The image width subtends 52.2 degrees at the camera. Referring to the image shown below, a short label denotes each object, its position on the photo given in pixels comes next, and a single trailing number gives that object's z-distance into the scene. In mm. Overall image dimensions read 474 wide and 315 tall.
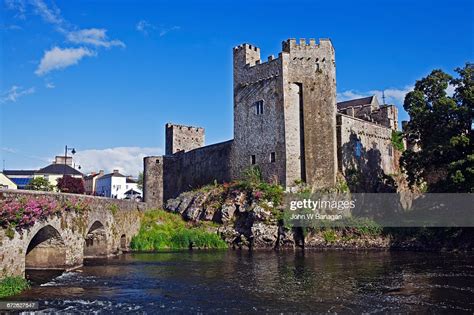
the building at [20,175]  95612
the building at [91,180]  120688
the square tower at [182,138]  65831
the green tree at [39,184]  46375
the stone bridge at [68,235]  20500
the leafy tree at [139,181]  119700
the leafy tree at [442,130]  36094
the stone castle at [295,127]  45969
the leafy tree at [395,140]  53594
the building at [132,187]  101231
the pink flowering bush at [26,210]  20109
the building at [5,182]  60738
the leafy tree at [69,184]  54072
